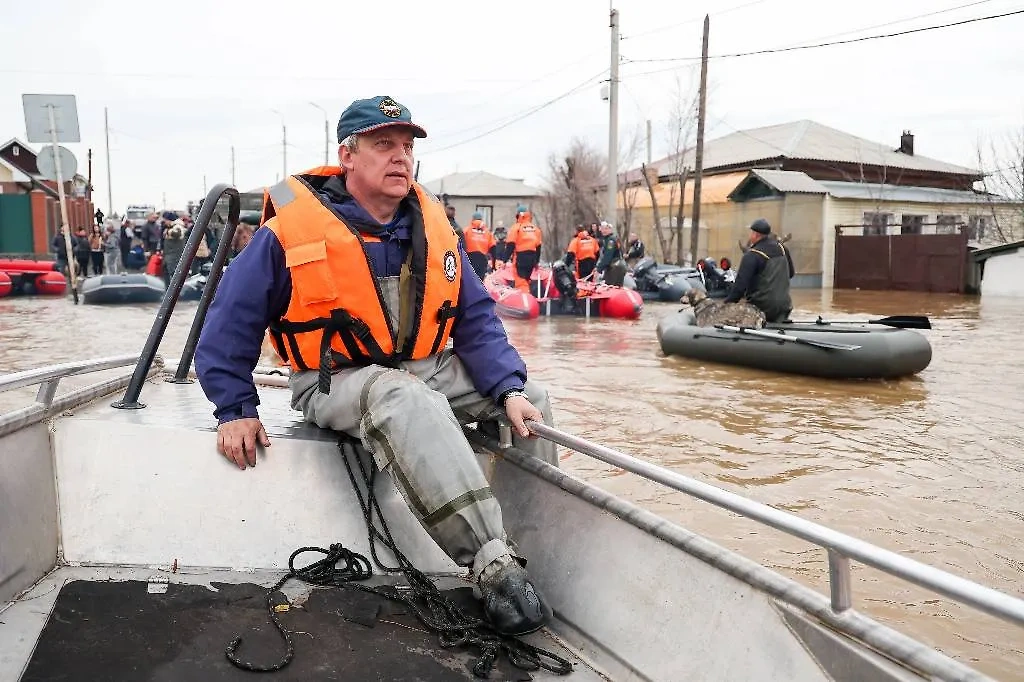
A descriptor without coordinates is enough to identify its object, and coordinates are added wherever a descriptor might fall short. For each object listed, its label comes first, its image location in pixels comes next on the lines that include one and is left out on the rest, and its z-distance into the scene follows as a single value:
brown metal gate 23.55
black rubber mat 2.06
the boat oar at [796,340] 9.02
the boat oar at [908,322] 9.38
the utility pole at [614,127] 24.02
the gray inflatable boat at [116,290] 16.84
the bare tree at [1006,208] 30.84
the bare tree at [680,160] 32.38
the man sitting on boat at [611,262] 18.02
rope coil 2.19
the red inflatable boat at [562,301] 15.82
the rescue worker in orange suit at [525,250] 17.58
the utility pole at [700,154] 27.45
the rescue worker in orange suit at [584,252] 17.70
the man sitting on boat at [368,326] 2.55
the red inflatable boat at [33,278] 19.03
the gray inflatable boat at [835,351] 8.97
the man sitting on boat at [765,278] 10.45
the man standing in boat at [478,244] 19.78
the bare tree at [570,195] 41.91
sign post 12.71
